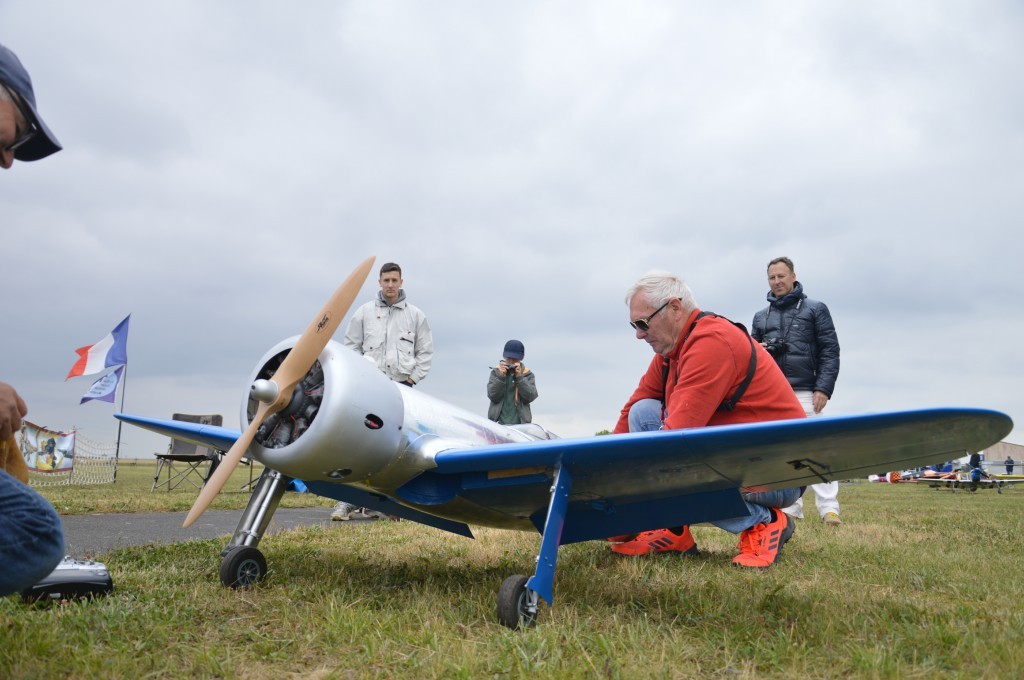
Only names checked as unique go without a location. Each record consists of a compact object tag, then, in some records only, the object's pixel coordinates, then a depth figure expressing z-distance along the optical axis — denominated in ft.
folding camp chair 42.18
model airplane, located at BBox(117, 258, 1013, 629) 9.34
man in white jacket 23.73
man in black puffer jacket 23.82
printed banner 52.24
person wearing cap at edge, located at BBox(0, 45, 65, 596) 5.80
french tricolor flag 61.11
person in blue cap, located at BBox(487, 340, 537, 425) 27.99
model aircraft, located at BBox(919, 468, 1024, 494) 74.28
